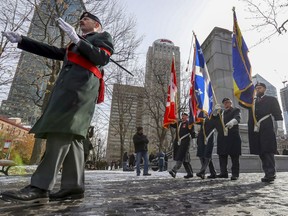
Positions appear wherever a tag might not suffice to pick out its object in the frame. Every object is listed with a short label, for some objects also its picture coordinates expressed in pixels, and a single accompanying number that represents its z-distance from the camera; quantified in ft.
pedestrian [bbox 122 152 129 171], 64.62
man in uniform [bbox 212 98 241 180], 19.65
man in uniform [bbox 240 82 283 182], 16.70
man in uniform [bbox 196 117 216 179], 21.75
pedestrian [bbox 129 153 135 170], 76.47
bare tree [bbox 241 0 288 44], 25.42
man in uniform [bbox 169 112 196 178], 22.87
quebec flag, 25.46
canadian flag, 28.04
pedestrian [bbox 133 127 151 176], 32.01
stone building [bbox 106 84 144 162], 84.07
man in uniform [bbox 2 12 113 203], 7.25
